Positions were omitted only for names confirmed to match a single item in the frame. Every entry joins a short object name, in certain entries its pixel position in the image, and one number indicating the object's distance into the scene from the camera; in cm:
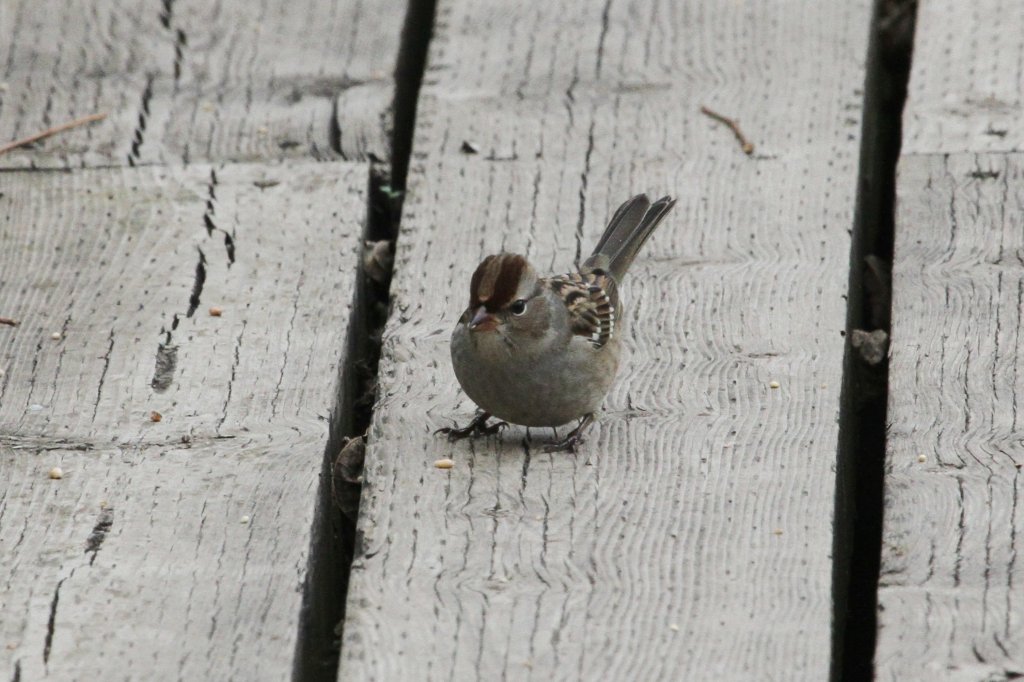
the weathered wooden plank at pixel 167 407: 581
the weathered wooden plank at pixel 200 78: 933
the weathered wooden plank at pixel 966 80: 883
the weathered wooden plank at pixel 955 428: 557
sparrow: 717
